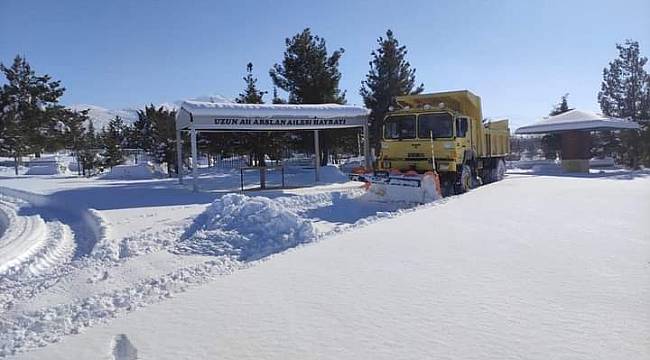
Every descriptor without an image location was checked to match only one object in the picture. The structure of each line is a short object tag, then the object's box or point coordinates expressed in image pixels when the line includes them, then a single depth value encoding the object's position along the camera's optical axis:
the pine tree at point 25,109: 33.50
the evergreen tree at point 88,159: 32.38
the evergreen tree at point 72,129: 36.28
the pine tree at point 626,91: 31.59
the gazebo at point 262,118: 16.42
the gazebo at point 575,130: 24.44
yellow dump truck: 14.11
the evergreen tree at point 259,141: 23.23
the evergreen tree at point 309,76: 27.19
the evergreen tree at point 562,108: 38.25
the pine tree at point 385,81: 29.73
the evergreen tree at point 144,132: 33.84
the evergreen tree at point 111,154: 33.56
